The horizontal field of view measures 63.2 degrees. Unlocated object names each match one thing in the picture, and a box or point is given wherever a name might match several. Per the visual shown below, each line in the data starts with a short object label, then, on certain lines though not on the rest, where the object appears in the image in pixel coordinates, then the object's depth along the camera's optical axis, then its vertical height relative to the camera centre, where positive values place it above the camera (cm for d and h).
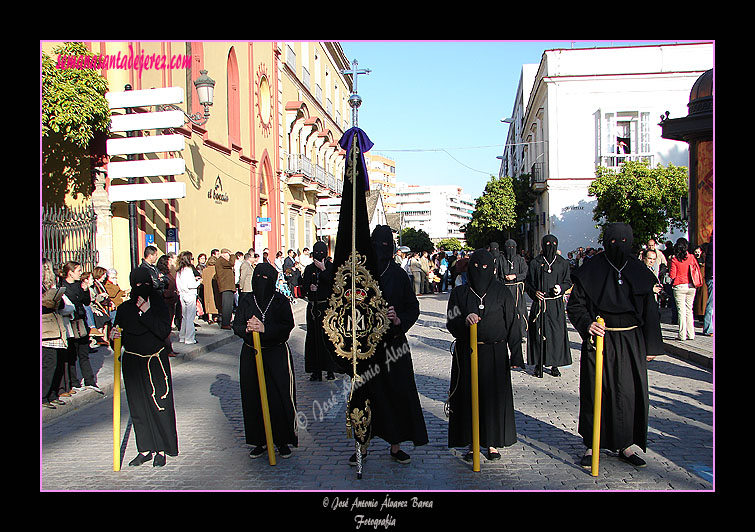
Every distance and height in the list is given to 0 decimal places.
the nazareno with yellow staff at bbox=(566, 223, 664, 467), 525 -71
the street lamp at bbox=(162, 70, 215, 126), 1407 +399
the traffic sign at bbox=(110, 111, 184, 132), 1117 +262
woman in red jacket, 1106 -52
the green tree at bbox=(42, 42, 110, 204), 1000 +252
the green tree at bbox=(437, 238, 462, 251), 11264 +350
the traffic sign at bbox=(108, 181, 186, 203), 1173 +135
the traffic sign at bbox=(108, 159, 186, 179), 1158 +177
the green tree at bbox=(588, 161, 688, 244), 2350 +249
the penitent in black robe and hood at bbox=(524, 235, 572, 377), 912 -78
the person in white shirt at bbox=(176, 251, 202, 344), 1192 -60
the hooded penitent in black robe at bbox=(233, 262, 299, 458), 566 -100
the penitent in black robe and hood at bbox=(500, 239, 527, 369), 1012 -17
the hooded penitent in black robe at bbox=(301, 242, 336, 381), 902 -70
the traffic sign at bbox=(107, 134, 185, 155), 1129 +219
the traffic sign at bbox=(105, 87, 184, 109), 1145 +315
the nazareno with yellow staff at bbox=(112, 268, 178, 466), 550 -101
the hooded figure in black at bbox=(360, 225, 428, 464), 542 -118
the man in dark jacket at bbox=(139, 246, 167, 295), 1144 +9
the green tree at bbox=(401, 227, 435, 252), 9272 +356
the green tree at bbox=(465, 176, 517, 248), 3625 +310
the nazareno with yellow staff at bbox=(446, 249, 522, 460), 544 -87
